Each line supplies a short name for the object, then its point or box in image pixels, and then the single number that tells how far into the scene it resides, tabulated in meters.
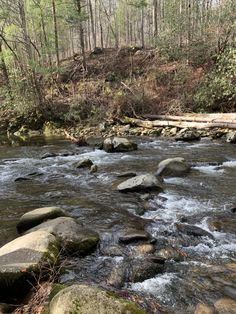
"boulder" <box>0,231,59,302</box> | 3.04
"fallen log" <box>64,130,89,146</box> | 10.93
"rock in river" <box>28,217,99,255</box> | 3.83
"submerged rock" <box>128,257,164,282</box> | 3.31
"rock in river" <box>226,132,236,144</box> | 9.59
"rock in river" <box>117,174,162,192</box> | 5.86
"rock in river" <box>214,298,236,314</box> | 2.81
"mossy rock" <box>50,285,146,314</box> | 2.36
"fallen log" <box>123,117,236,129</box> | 10.93
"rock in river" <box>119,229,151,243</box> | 4.05
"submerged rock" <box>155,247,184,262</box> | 3.65
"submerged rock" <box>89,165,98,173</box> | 7.46
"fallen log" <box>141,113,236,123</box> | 10.96
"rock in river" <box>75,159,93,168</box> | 7.95
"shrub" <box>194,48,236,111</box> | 11.84
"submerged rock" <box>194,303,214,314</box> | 2.82
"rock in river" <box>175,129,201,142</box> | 10.43
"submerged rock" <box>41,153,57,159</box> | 9.37
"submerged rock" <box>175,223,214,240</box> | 4.15
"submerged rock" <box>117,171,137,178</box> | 6.92
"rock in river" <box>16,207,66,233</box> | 4.42
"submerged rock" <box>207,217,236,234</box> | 4.29
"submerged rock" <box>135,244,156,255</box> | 3.77
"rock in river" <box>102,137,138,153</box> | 9.53
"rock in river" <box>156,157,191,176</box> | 6.77
